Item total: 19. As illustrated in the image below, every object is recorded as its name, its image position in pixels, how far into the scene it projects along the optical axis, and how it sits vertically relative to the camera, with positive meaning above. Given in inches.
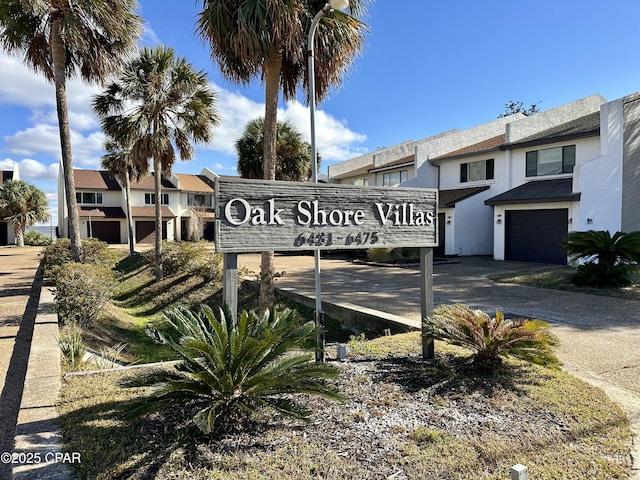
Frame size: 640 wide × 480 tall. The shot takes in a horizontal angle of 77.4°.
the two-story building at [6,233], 1494.3 -6.9
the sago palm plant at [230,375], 127.6 -49.5
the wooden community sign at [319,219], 160.6 +4.5
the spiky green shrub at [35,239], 1510.8 -30.0
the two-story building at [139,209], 1402.6 +79.3
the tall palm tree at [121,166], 938.9 +155.5
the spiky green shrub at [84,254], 526.9 -32.9
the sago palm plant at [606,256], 447.8 -33.8
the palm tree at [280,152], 942.4 +183.4
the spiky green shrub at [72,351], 202.4 -65.6
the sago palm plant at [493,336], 173.8 -48.7
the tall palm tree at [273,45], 299.1 +150.7
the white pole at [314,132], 224.4 +63.3
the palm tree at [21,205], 1358.3 +89.0
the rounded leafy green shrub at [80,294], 325.7 -54.4
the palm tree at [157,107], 578.6 +184.5
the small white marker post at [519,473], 101.5 -62.8
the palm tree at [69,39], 456.4 +235.5
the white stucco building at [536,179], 644.1 +95.8
